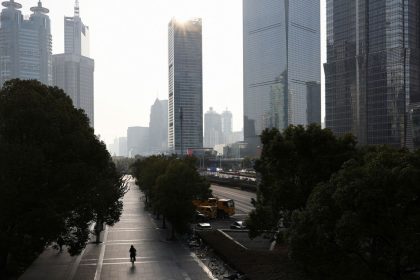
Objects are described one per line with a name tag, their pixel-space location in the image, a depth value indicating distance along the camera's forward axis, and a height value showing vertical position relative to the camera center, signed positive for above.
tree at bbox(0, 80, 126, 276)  25.41 -1.34
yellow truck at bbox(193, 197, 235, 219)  60.38 -7.81
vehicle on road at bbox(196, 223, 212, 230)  50.17 -8.44
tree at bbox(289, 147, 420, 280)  16.88 -2.83
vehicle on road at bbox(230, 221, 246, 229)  49.59 -8.38
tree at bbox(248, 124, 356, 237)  29.28 -0.84
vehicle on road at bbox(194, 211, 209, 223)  57.54 -8.69
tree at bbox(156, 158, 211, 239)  43.59 -4.51
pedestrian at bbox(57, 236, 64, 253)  28.39 -5.59
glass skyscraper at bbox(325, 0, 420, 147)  148.38 +26.50
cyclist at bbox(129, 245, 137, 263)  34.69 -7.89
